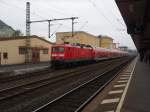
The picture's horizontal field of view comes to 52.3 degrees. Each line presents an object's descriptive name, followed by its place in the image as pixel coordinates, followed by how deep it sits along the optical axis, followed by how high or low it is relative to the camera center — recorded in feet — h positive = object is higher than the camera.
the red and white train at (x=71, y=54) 57.96 -0.54
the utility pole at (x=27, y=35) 74.67 +9.23
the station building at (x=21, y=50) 74.91 +1.66
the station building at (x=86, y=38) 164.70 +17.59
